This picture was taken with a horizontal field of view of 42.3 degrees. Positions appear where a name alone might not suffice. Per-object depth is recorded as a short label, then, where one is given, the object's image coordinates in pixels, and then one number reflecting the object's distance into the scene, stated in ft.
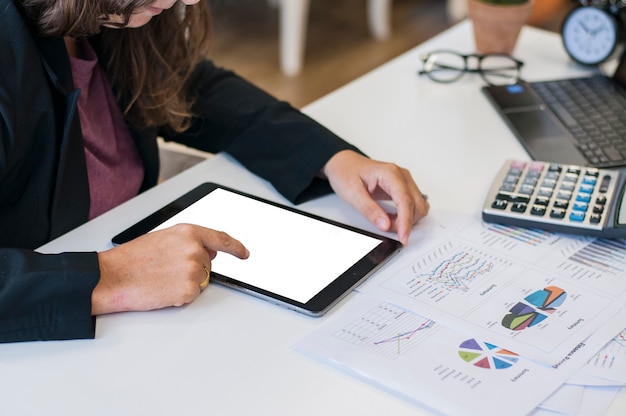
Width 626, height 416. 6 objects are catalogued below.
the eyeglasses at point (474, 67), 4.65
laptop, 3.77
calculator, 3.14
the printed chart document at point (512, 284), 2.62
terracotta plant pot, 4.74
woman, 2.66
